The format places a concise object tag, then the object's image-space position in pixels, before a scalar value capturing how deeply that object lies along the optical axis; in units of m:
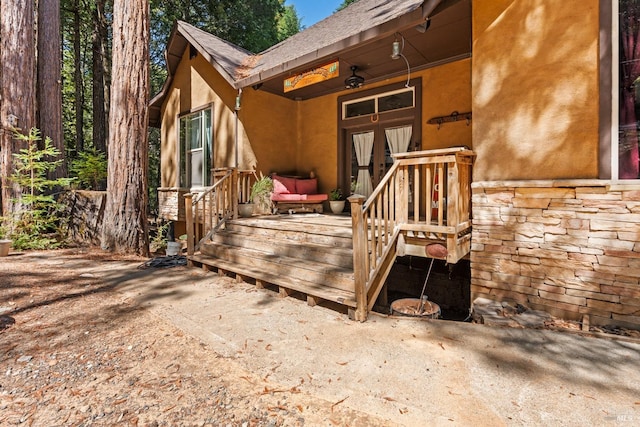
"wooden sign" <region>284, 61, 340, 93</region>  5.40
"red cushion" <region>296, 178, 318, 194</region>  7.00
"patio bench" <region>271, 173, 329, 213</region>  6.53
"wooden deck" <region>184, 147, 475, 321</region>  3.19
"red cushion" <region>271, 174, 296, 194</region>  6.62
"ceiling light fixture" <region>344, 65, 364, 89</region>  5.84
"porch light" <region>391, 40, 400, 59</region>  4.50
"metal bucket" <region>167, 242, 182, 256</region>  7.60
